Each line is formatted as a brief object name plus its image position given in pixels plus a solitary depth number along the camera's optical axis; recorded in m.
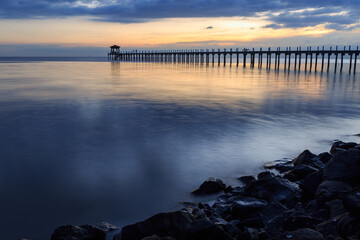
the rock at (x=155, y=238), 3.87
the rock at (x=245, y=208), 5.03
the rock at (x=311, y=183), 5.80
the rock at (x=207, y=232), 4.11
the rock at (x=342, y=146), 8.14
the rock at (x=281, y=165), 7.48
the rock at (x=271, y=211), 4.71
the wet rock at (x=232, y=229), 4.50
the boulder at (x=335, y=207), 4.45
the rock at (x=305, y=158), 7.42
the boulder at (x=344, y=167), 5.54
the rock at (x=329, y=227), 3.88
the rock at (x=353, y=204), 3.83
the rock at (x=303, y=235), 3.55
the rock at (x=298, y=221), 4.07
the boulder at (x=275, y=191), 5.45
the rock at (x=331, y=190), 5.09
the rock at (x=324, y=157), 7.38
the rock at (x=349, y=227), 3.64
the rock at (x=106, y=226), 4.96
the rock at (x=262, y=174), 6.65
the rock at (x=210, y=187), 6.33
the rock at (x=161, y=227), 4.19
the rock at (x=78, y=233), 4.46
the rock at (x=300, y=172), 6.62
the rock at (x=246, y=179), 6.87
